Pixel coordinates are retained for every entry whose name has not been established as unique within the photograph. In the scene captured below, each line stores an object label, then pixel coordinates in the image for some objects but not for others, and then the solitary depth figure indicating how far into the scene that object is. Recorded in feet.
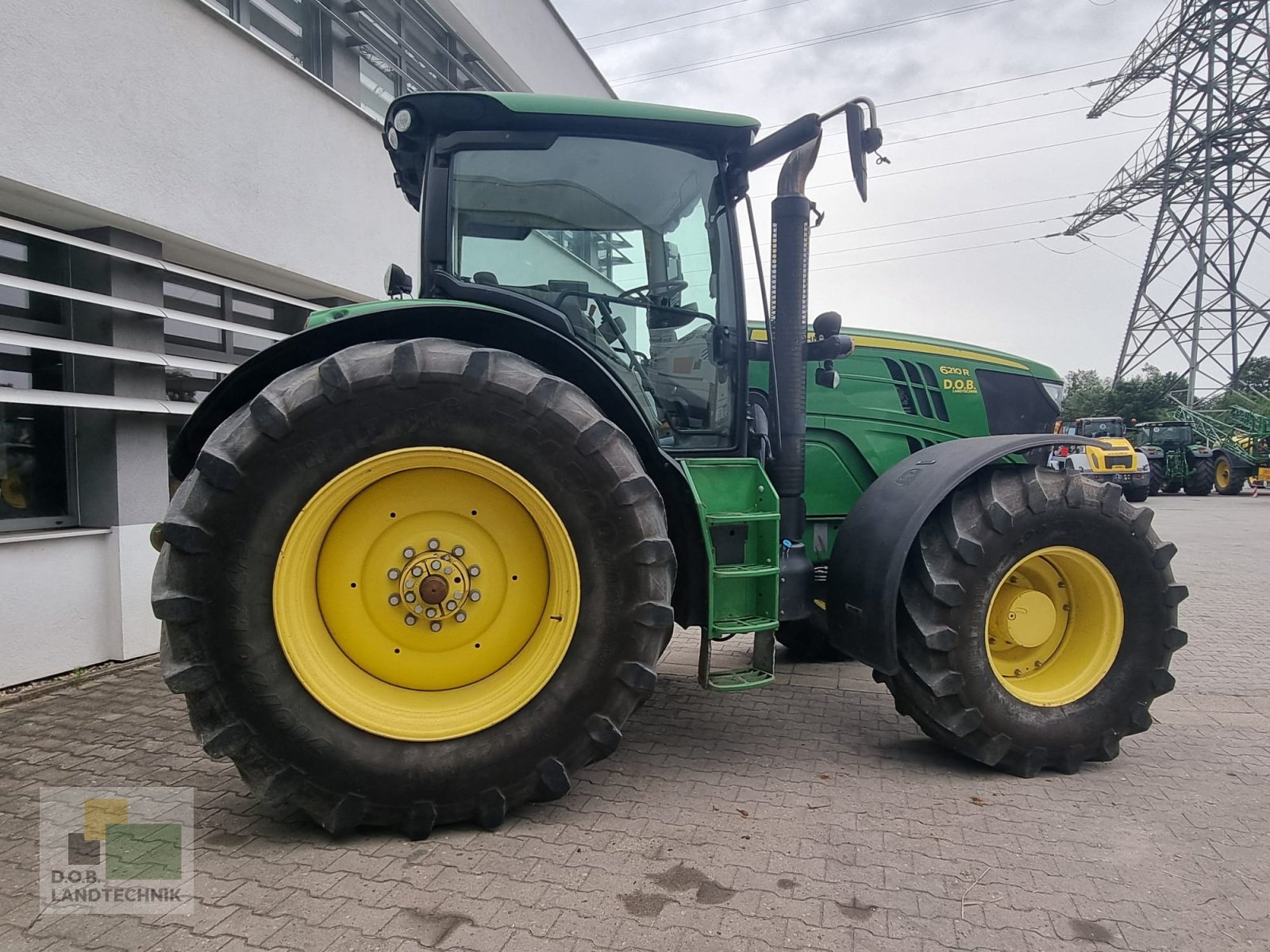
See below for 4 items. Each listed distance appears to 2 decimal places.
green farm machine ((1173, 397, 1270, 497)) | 67.72
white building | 12.61
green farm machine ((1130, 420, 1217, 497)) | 68.23
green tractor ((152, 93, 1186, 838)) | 7.61
